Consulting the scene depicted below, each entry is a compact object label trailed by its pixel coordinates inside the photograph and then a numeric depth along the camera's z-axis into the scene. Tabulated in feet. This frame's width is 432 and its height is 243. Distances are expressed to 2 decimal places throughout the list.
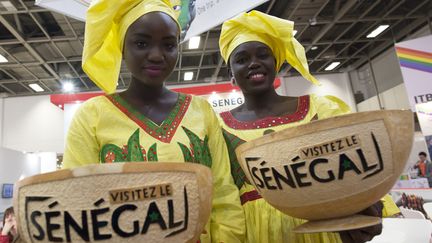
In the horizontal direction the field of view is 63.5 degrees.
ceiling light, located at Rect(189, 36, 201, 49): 20.18
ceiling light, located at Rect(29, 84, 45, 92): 24.96
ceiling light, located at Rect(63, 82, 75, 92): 25.32
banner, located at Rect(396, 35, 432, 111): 14.03
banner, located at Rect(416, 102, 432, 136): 13.87
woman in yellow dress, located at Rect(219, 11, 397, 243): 2.87
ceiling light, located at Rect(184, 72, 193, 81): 25.82
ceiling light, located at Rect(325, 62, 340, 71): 26.83
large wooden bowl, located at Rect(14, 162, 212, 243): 1.29
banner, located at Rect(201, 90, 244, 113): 14.56
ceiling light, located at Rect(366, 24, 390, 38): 21.21
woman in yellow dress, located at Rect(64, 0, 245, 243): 2.20
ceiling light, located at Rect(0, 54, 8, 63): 20.37
